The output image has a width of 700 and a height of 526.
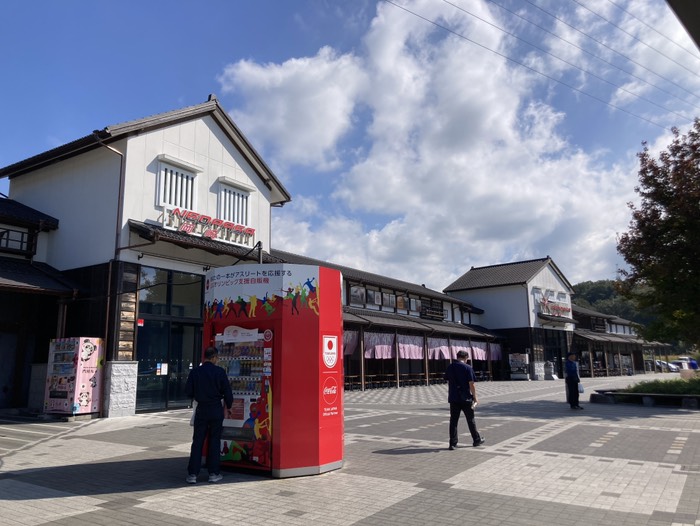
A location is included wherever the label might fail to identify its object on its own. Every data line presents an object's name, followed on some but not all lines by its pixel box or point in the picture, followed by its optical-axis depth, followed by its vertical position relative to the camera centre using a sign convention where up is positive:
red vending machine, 6.98 -0.05
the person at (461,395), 8.93 -0.63
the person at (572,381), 15.33 -0.70
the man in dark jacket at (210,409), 6.72 -0.60
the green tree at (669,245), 17.02 +3.77
